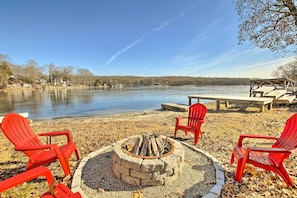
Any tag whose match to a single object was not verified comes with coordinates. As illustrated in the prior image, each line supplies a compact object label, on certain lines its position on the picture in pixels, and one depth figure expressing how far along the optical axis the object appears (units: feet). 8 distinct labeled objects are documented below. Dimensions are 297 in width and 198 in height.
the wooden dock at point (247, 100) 17.99
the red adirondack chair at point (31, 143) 5.66
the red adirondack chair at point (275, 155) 5.20
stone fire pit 5.20
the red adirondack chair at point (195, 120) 9.32
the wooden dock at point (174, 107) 22.98
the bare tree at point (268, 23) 15.84
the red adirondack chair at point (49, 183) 3.47
